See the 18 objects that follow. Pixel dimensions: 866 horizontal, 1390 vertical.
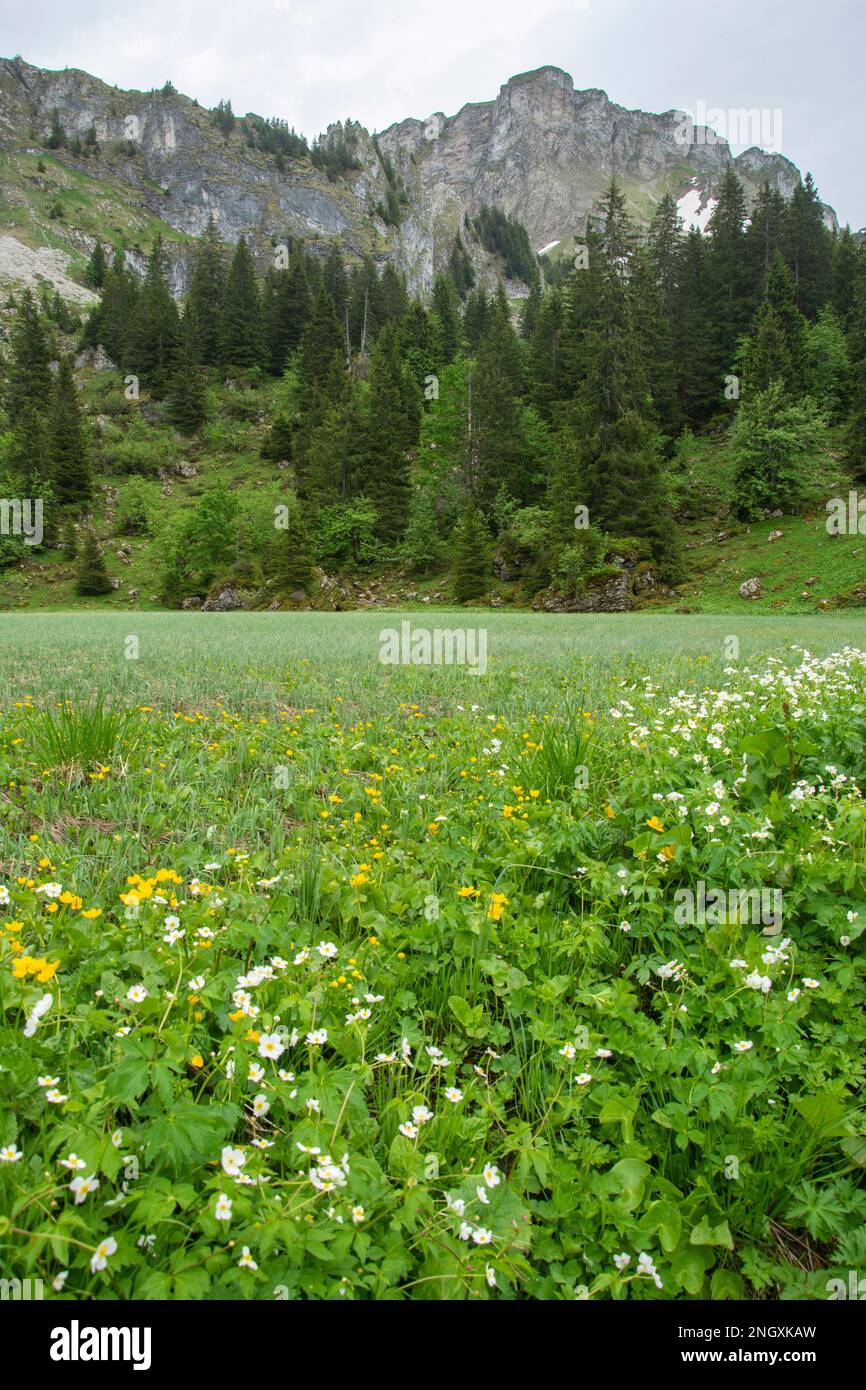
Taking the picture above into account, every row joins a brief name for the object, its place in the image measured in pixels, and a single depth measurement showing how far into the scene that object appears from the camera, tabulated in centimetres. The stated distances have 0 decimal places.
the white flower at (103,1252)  135
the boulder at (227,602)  4319
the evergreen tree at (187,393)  6756
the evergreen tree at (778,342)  4306
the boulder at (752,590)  3166
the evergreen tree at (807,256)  5512
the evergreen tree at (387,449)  4897
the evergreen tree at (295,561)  4262
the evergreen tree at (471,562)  3978
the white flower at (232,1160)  153
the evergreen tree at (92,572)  4809
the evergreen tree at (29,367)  6919
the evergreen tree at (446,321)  6862
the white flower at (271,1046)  183
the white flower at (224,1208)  141
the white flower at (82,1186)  141
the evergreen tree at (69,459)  5716
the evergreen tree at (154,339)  7319
